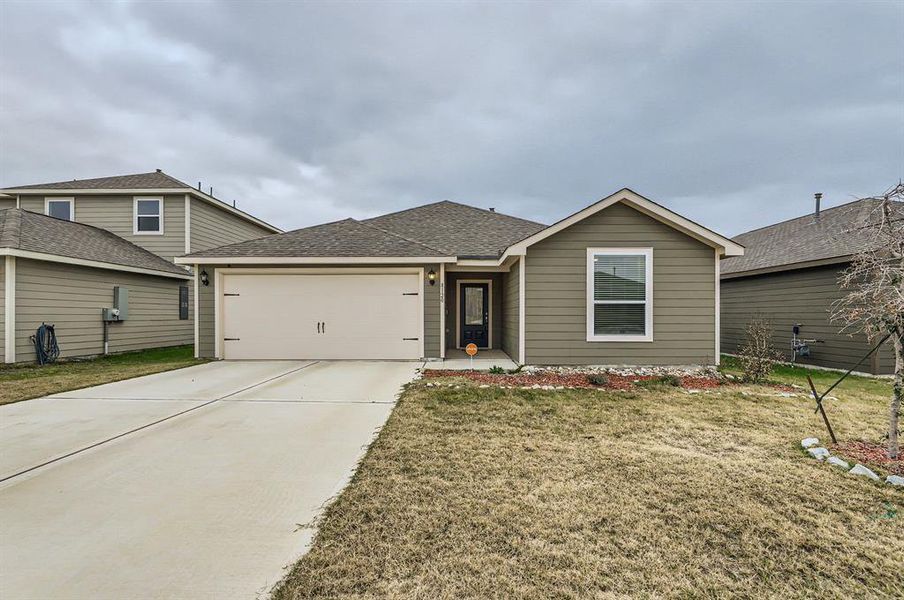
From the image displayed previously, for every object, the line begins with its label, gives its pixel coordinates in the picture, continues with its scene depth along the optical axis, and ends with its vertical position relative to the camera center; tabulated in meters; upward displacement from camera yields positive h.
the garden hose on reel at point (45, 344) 8.95 -0.99
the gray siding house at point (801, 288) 8.41 +0.33
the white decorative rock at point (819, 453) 3.49 -1.34
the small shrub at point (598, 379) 6.62 -1.30
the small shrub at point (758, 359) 6.92 -1.03
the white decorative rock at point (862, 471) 3.12 -1.34
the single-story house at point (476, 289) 7.96 +0.27
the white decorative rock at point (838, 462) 3.30 -1.35
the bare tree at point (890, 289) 3.39 +0.11
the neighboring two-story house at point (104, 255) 8.93 +1.13
